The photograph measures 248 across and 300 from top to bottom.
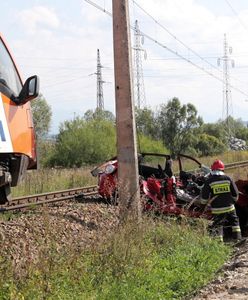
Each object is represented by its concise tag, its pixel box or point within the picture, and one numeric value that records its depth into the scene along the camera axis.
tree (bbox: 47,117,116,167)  47.41
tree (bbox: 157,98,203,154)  76.80
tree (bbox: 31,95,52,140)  70.81
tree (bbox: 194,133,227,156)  78.12
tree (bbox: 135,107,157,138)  70.44
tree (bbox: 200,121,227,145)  102.04
